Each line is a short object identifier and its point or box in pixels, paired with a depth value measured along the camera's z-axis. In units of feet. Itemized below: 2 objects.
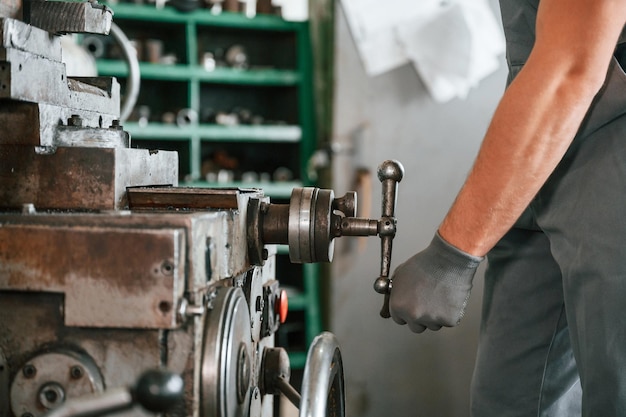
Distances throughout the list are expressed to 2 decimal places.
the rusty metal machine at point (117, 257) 2.97
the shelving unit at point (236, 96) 10.53
